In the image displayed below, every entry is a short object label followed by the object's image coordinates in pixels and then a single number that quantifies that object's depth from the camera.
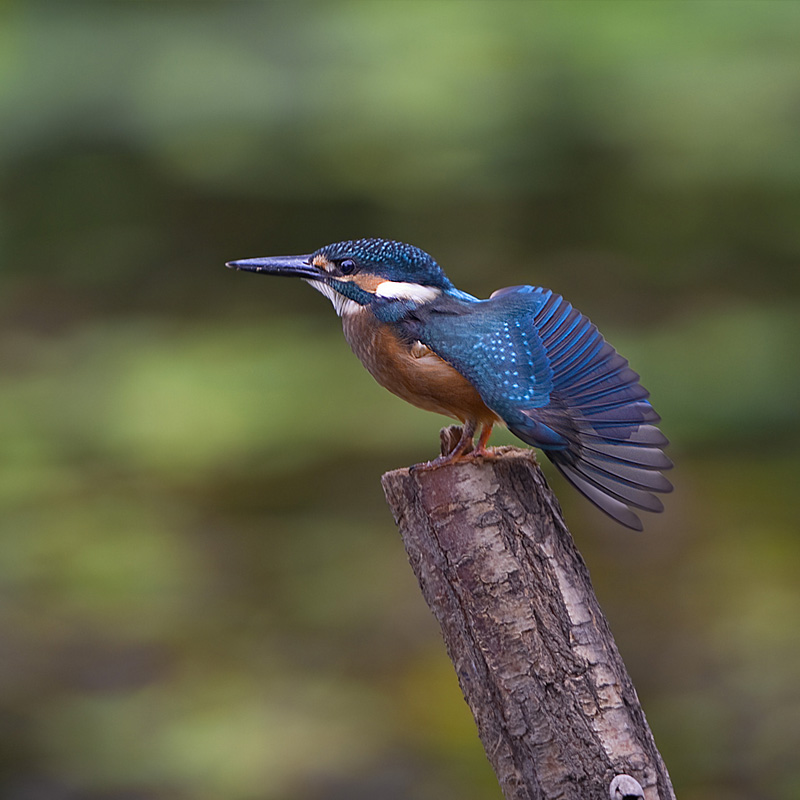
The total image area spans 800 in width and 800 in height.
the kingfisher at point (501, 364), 7.60
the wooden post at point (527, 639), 7.56
